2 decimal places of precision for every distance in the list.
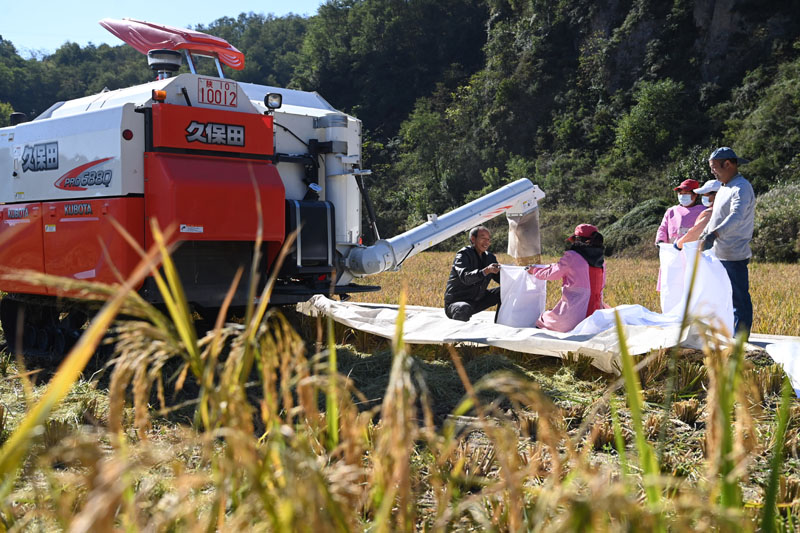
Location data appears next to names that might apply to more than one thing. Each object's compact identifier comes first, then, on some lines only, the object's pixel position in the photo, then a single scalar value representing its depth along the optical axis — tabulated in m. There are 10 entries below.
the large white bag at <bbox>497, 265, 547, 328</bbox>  7.43
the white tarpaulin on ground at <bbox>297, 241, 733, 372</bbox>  5.95
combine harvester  6.30
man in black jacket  7.89
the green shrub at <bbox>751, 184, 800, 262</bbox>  19.14
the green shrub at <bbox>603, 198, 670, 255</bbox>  24.41
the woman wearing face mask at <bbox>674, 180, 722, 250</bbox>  6.95
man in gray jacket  6.30
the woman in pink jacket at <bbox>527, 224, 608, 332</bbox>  6.89
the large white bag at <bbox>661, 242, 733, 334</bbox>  5.98
